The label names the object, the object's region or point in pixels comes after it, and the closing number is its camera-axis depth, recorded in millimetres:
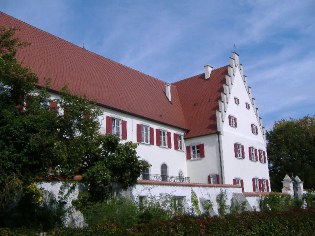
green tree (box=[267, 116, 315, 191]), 48572
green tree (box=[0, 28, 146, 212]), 13125
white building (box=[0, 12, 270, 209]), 28438
